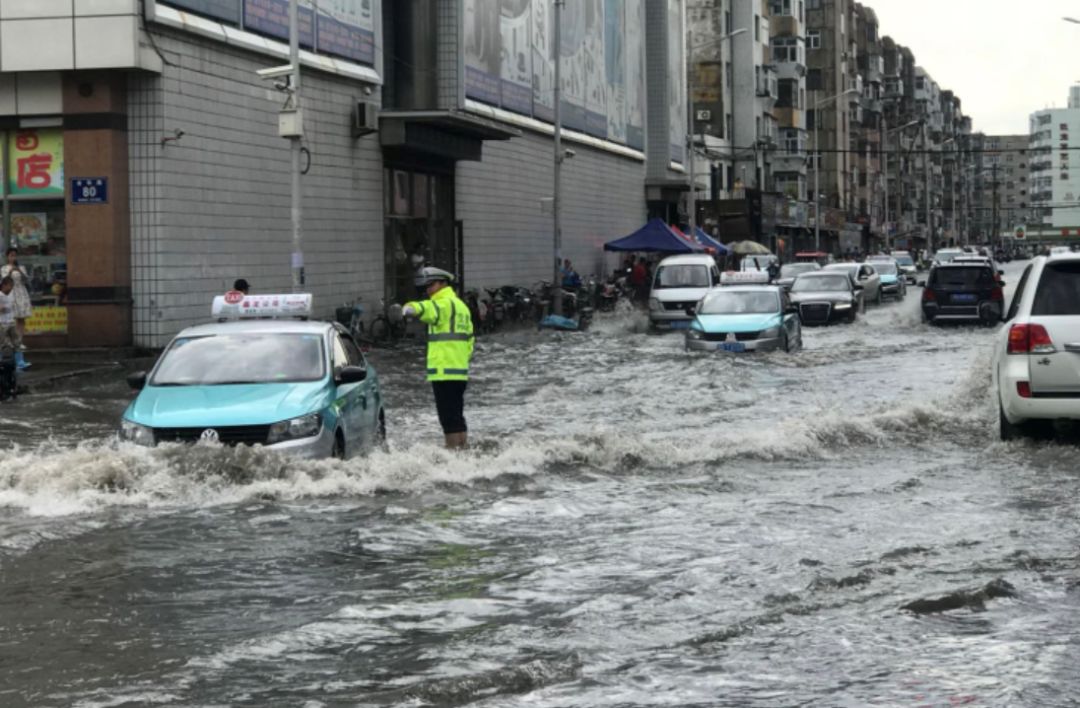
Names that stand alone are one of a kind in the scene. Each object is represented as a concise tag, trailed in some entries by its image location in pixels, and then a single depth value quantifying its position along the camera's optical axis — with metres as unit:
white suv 14.05
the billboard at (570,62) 41.78
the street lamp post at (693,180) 61.42
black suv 39.59
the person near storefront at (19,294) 21.89
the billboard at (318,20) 27.96
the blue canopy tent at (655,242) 52.91
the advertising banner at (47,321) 25.38
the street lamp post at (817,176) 97.31
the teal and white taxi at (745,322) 29.83
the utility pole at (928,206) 154.12
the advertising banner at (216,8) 26.38
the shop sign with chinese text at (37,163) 25.34
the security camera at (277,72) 26.81
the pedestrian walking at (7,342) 20.86
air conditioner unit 34.41
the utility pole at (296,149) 27.25
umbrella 72.75
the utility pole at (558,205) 43.88
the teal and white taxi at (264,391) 12.77
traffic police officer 15.15
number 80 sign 25.00
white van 40.97
